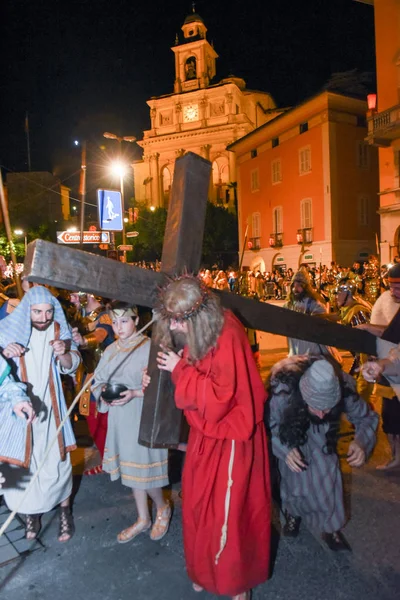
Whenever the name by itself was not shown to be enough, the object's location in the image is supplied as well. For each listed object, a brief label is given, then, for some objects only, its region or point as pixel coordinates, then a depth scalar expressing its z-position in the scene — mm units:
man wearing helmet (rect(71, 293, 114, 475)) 4520
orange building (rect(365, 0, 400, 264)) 21172
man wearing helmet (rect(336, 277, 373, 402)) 6367
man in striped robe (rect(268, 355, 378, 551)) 3066
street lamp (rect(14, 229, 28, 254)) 46362
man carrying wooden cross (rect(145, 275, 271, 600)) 2281
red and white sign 18094
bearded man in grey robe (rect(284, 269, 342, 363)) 5551
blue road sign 17781
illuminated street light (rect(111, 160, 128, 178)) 16759
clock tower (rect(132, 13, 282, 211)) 48719
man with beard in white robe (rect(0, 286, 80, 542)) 3287
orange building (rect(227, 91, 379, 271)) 29266
